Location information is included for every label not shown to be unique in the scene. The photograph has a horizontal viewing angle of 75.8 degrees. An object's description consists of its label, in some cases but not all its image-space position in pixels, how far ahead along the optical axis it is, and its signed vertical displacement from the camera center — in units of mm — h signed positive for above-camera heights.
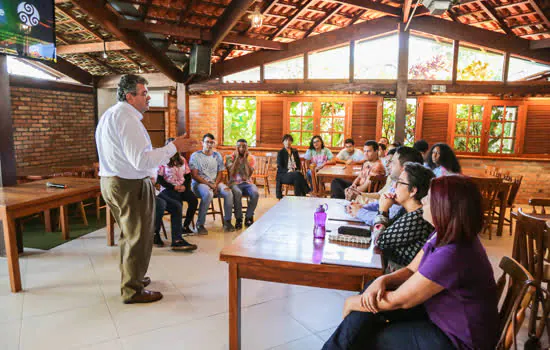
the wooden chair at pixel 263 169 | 7305 -811
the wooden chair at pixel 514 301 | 1315 -643
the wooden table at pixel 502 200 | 4820 -901
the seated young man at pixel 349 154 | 6546 -406
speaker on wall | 6165 +1218
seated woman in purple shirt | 1347 -582
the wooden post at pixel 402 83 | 7391 +1050
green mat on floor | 4230 -1387
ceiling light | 5258 +1668
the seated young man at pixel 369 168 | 4520 -464
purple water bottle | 2139 -571
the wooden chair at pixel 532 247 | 2271 -753
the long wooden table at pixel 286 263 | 1786 -665
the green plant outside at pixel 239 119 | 8305 +260
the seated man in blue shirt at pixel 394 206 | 2521 -541
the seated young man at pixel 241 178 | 5168 -716
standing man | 2555 -333
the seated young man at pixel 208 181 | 4793 -730
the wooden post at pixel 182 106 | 8077 +526
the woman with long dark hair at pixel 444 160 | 4160 -305
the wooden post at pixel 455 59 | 7364 +1572
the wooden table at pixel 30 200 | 2889 -664
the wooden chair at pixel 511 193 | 4878 -812
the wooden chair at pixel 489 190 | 4672 -731
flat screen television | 3320 +956
